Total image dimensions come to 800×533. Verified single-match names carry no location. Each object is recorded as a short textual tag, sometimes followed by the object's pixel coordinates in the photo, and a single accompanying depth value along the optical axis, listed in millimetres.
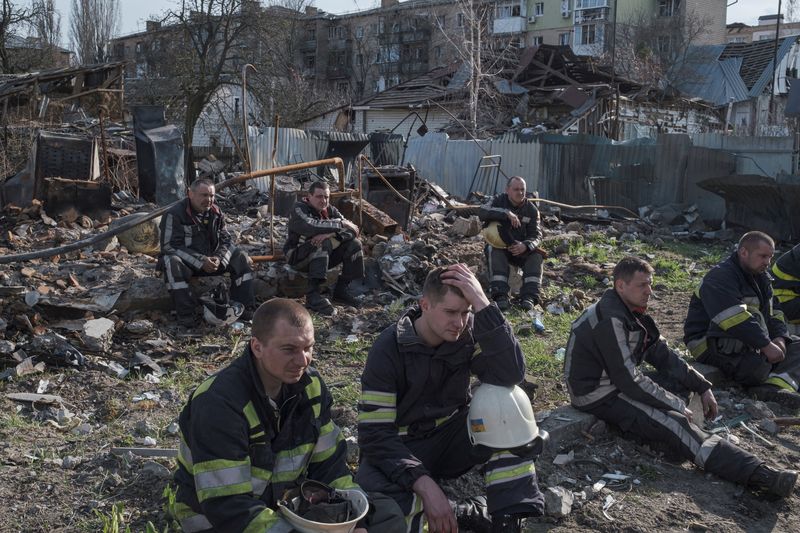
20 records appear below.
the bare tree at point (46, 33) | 34125
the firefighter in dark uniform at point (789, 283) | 7262
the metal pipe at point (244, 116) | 9359
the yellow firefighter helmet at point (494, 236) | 9484
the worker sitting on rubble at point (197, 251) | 7828
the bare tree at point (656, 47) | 39156
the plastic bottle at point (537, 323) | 8203
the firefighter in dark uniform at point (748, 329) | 6008
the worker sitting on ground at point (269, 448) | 2826
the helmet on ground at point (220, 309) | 7855
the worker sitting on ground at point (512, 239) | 9359
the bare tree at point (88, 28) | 53844
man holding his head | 3555
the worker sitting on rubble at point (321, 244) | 8875
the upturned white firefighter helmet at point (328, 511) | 2803
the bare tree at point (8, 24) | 30391
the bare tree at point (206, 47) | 29688
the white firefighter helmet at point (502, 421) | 3629
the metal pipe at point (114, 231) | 7439
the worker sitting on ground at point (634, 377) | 4645
